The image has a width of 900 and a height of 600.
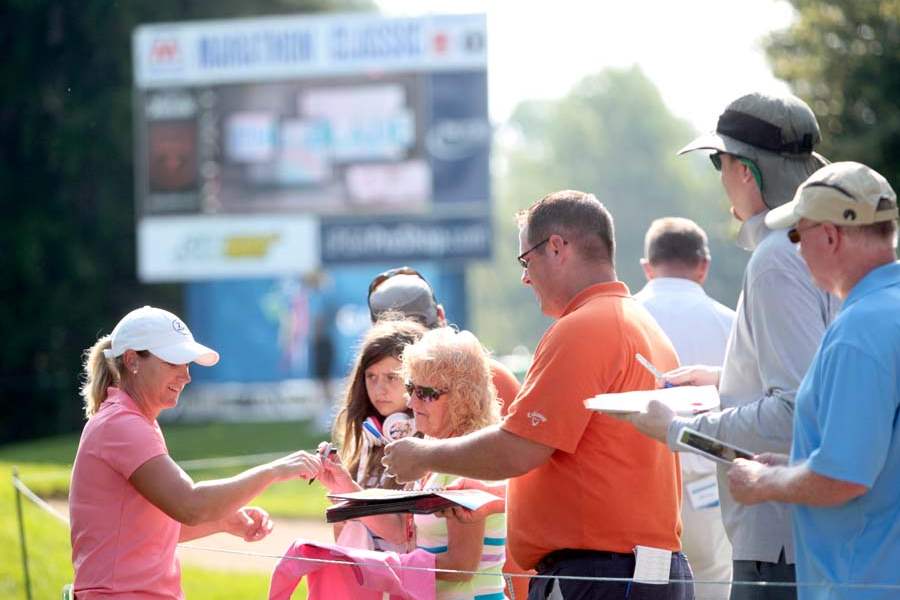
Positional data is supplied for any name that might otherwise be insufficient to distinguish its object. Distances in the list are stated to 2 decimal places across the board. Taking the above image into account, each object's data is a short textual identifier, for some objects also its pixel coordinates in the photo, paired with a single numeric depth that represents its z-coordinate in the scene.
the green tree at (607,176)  137.37
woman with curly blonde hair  8.67
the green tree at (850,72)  38.37
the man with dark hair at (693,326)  10.84
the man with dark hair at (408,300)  11.57
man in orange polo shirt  7.59
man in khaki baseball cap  6.30
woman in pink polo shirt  8.42
